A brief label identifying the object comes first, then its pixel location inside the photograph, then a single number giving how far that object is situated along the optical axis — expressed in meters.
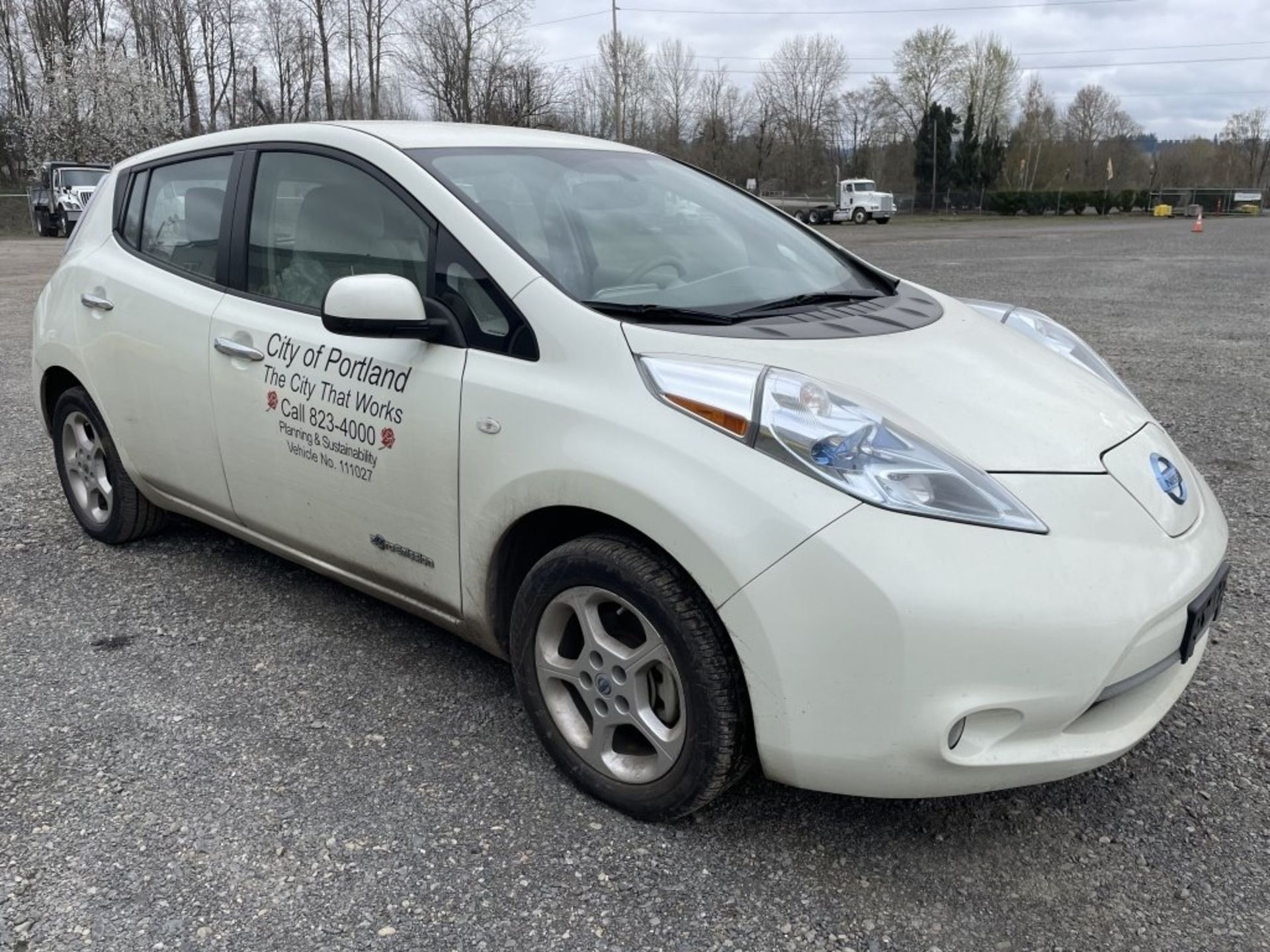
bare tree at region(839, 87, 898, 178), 76.88
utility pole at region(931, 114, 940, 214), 72.06
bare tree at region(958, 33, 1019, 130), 78.44
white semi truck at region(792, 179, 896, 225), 50.34
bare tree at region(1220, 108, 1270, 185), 77.88
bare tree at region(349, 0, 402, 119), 51.97
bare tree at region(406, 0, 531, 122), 47.24
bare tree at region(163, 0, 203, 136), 52.91
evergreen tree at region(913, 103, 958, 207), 72.31
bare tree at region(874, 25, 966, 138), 76.94
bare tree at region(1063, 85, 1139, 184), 81.12
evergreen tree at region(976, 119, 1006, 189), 71.69
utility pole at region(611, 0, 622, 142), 45.03
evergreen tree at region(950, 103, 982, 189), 71.50
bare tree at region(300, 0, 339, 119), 52.19
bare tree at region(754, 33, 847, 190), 70.31
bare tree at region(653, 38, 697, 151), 67.69
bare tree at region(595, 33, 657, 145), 62.68
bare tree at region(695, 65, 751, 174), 62.12
